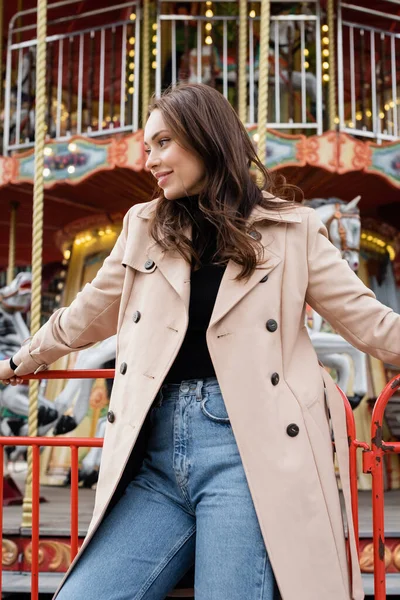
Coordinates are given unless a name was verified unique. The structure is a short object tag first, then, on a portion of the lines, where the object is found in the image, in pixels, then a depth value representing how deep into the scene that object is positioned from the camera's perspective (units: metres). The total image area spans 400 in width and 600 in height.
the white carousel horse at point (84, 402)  6.12
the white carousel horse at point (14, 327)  5.62
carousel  5.61
